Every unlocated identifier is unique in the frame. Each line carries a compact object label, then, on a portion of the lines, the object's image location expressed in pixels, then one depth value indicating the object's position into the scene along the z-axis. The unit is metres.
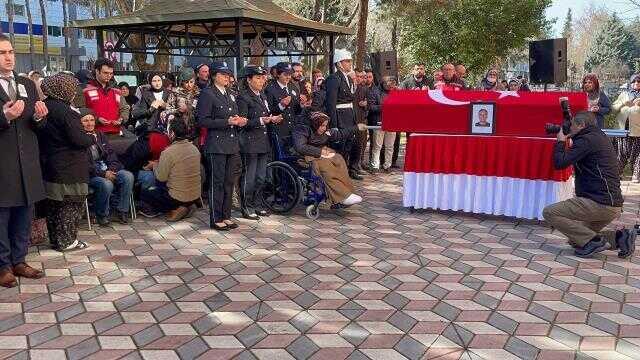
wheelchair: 6.65
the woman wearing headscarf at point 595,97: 8.21
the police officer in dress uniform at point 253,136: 6.25
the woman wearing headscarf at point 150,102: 7.33
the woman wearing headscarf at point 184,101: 6.47
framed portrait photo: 6.45
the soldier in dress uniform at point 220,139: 5.76
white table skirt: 6.32
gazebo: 9.33
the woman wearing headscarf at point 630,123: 9.09
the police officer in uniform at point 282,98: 7.14
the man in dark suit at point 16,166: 4.27
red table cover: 6.25
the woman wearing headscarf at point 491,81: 10.43
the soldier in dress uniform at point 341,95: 7.94
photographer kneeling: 5.20
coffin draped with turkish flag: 6.24
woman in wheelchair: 6.48
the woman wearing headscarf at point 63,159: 4.95
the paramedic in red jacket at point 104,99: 6.82
